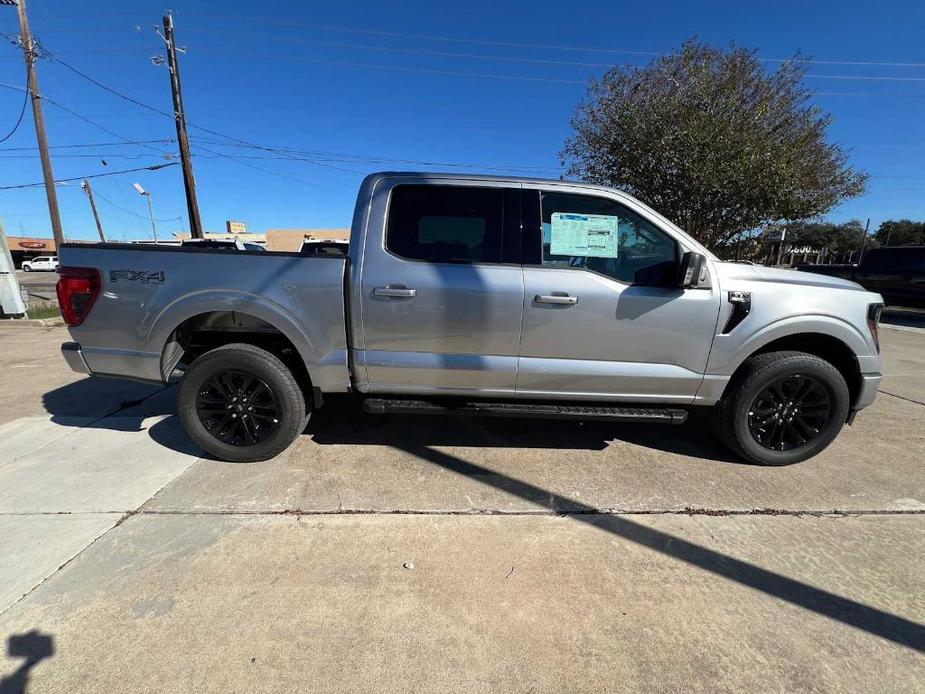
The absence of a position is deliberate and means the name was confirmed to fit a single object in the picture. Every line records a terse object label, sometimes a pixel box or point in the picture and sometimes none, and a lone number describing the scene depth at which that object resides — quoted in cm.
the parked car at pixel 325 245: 955
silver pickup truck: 305
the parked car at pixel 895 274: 1248
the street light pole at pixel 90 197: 3962
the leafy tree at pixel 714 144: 1003
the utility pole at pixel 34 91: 1478
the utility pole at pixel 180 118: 1542
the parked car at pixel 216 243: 819
